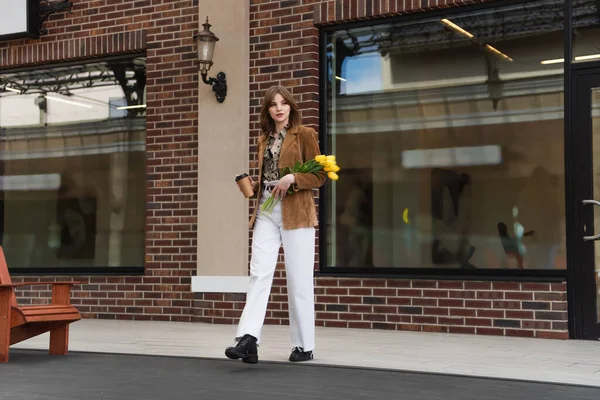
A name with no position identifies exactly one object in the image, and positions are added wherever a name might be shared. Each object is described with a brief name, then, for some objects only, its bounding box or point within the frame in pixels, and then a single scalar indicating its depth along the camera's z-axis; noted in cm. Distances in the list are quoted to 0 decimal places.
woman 599
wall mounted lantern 940
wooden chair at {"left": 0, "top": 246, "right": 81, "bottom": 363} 622
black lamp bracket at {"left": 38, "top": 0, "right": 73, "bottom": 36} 1075
